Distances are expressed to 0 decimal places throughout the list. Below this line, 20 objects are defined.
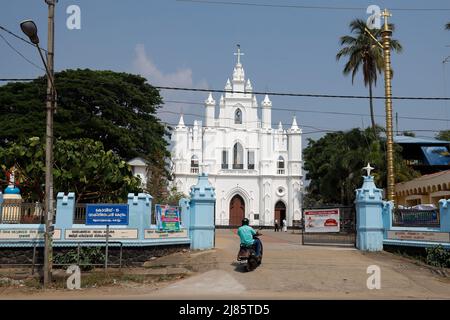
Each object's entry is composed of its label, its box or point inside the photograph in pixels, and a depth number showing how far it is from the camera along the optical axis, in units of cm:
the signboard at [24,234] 1442
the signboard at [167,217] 1555
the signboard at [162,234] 1520
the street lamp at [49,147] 1195
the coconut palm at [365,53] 2948
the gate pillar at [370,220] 1672
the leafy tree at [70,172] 1978
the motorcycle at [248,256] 1284
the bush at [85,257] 1409
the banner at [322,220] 1847
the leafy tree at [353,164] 2950
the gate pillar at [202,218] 1638
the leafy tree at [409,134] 5712
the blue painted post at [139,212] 1498
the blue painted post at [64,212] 1462
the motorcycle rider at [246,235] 1294
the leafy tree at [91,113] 3183
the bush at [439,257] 1445
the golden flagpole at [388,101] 2292
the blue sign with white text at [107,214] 1478
